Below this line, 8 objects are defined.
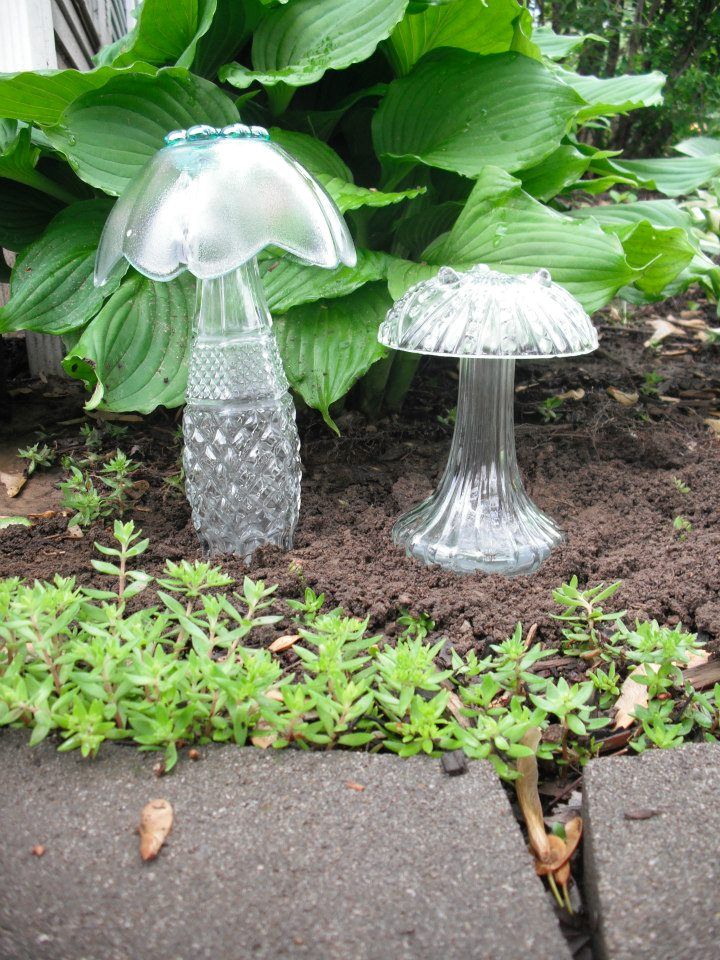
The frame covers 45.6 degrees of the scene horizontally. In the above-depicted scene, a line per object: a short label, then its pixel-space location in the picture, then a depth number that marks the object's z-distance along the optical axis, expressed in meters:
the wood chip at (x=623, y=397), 0.90
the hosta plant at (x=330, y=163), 0.65
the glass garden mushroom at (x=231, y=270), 0.46
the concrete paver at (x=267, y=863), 0.31
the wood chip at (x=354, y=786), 0.37
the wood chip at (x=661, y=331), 1.10
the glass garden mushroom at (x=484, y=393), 0.51
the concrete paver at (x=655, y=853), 0.31
